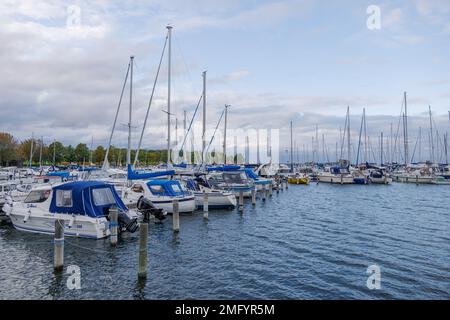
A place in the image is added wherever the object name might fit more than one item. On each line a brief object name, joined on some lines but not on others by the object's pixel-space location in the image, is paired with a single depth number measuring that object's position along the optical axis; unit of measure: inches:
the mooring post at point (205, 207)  1172.5
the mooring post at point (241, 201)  1359.3
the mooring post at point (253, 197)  1583.2
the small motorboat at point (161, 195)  1186.6
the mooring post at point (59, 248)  604.1
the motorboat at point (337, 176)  3221.0
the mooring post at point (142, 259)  576.4
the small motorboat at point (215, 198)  1375.5
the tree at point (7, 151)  3752.5
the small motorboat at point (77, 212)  818.8
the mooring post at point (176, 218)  949.8
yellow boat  3203.7
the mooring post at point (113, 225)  769.6
